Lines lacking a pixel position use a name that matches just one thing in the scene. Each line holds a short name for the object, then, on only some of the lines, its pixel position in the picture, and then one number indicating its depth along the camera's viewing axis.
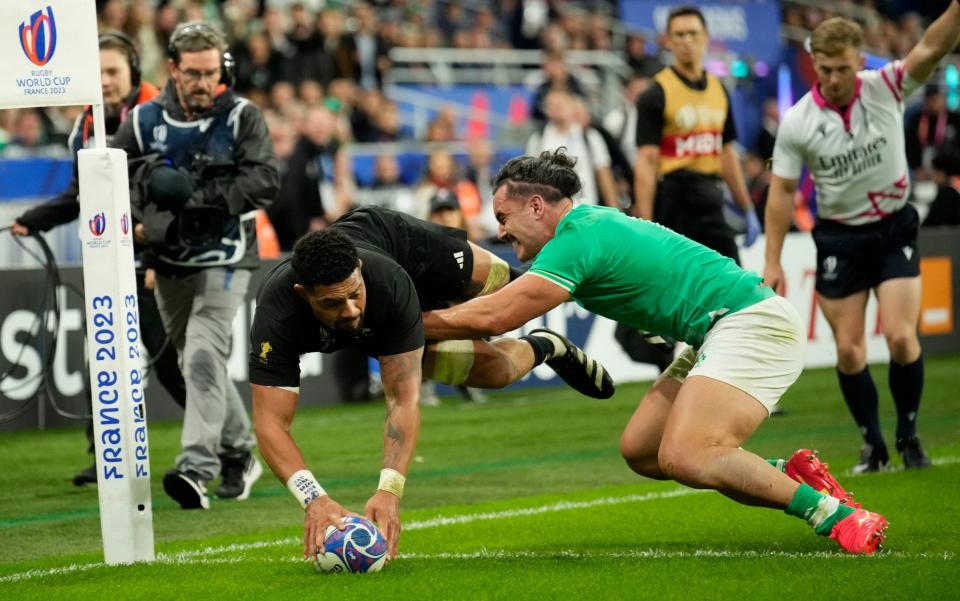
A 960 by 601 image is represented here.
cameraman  17.50
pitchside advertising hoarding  24.56
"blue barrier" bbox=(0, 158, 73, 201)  31.28
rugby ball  12.65
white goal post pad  13.40
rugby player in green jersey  12.92
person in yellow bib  23.25
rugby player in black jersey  12.35
